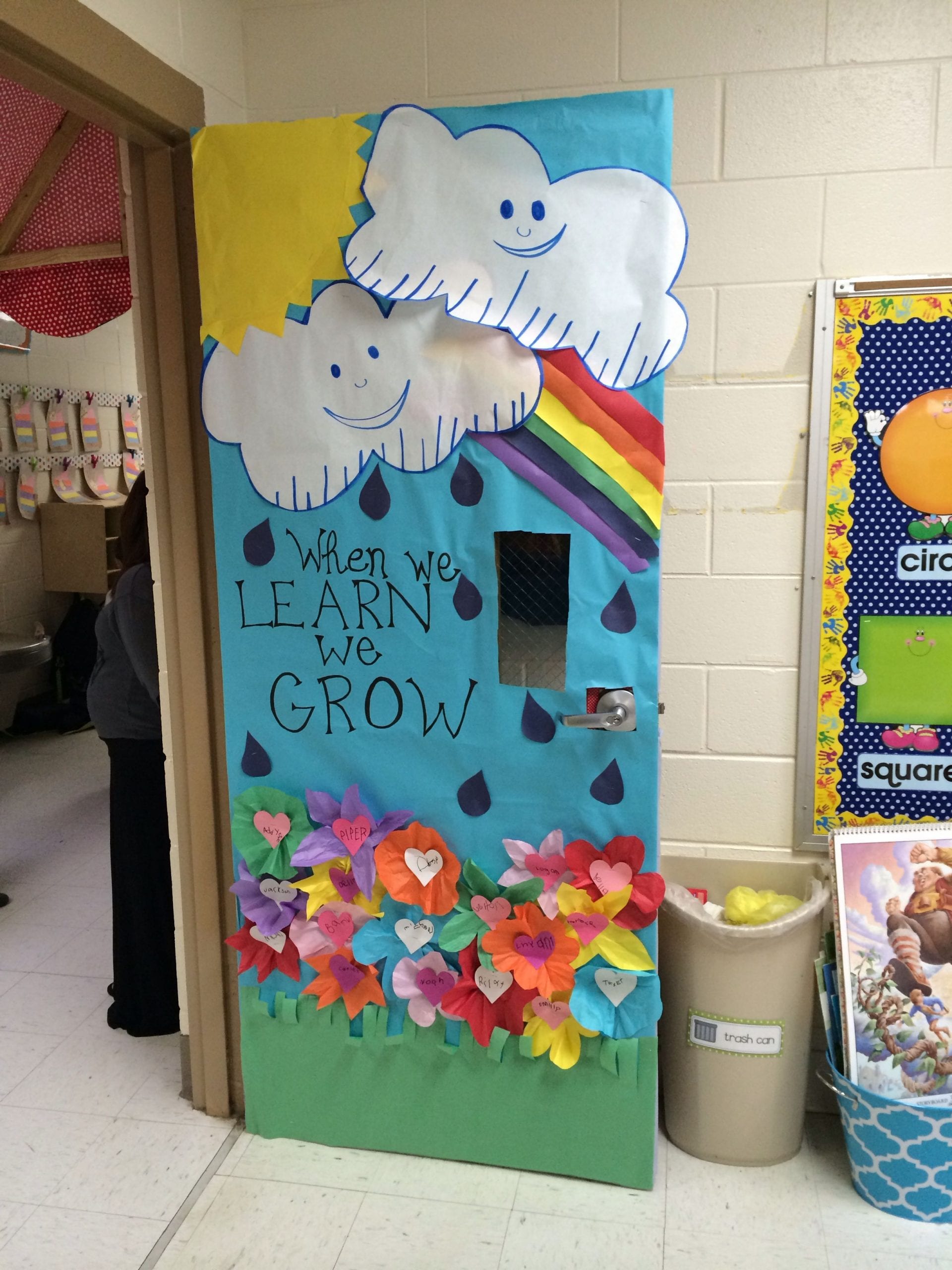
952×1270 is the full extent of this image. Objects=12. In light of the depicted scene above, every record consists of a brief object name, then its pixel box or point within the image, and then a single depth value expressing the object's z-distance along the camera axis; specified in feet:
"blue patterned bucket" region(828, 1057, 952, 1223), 6.12
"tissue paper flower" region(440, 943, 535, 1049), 6.49
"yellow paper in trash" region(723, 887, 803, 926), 6.65
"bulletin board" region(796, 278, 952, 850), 6.39
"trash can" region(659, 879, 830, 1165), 6.54
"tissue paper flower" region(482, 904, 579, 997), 6.32
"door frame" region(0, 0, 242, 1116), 5.92
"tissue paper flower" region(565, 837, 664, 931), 6.20
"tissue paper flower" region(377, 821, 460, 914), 6.46
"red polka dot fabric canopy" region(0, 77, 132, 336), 8.01
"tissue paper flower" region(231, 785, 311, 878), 6.68
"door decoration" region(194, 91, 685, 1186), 5.81
